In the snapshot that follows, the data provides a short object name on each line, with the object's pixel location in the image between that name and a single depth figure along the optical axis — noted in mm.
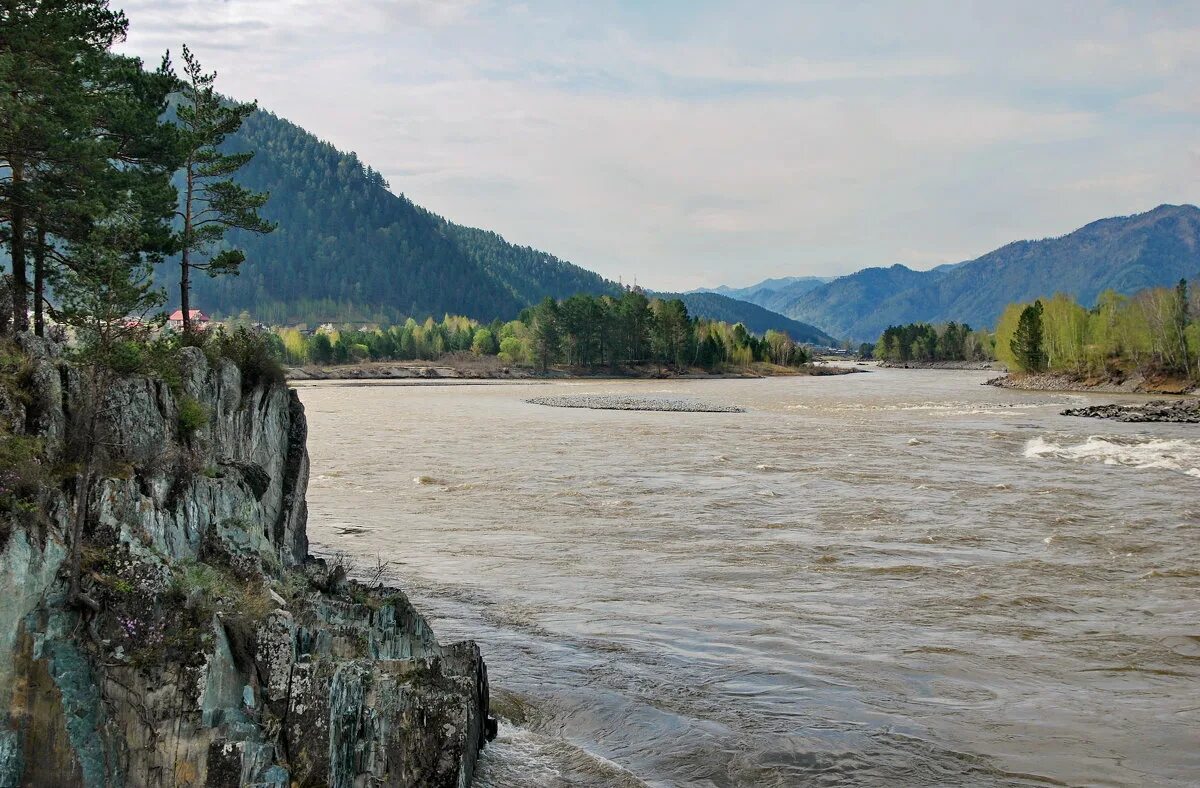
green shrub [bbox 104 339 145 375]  14047
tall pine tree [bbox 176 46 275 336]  28281
